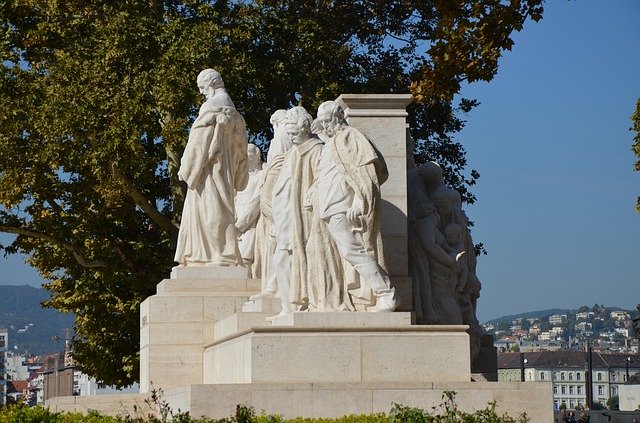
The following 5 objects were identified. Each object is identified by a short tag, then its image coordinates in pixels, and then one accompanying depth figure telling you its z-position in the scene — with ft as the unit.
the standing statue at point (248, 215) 74.74
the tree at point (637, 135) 96.32
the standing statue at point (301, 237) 56.70
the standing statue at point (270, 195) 67.11
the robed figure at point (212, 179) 72.08
